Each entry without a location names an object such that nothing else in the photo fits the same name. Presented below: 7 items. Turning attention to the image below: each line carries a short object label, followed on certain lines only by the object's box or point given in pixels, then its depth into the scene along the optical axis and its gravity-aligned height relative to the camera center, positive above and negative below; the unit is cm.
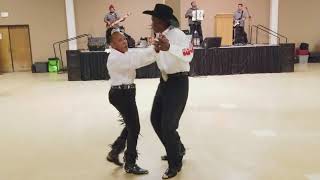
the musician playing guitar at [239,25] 1267 +18
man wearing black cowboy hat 322 -36
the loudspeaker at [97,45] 1084 -27
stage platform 1054 -82
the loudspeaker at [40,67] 1285 -99
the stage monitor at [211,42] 1042 -29
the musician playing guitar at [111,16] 1229 +59
